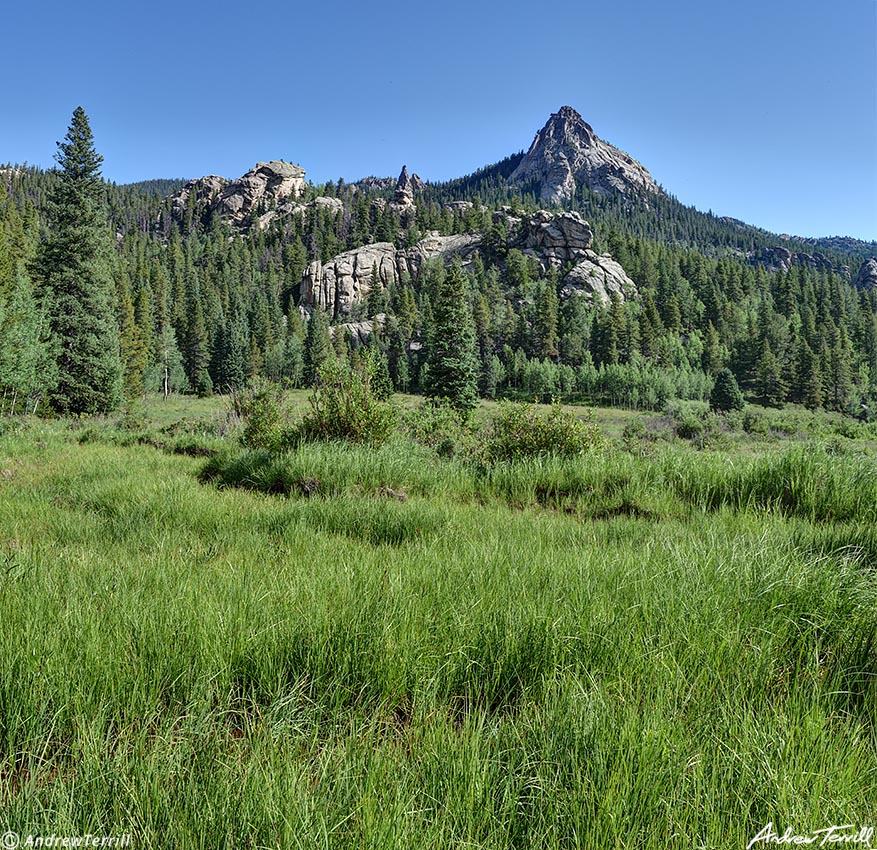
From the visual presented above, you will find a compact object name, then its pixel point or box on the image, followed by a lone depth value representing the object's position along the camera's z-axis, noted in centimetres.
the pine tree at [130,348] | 4925
